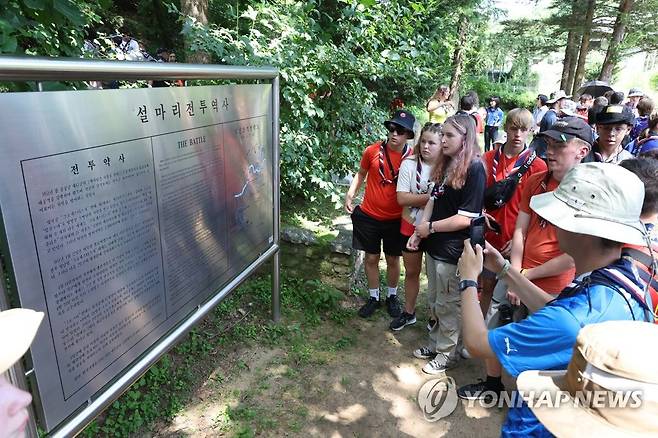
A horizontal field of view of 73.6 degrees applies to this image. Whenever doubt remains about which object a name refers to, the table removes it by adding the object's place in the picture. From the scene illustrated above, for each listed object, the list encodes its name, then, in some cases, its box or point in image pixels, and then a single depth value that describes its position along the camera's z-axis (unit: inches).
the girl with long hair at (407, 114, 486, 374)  118.0
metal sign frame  54.1
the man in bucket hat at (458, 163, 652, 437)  53.9
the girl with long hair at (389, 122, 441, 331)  130.9
